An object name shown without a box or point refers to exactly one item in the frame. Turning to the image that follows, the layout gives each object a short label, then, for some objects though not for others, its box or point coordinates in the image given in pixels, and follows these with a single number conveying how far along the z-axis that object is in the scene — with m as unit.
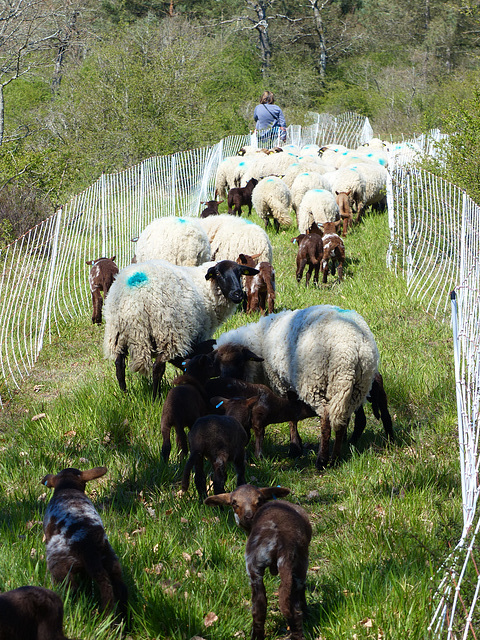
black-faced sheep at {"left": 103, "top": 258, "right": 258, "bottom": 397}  13.54
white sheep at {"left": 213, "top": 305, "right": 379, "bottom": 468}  11.14
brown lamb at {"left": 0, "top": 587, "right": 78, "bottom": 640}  5.10
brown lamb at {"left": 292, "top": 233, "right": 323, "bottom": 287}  21.28
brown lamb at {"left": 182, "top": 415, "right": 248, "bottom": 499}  9.37
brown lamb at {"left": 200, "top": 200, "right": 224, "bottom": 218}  26.79
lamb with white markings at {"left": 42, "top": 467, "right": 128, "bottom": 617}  6.57
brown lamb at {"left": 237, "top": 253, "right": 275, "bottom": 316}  18.53
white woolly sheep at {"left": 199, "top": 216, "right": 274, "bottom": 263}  20.42
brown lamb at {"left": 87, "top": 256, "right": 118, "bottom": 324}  18.84
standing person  41.34
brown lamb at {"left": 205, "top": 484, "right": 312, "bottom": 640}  6.42
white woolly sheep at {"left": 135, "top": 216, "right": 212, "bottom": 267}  18.86
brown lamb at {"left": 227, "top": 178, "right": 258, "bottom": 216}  31.20
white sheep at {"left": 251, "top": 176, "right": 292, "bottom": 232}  27.91
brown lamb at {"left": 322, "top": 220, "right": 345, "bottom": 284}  21.47
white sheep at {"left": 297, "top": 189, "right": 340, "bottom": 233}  25.67
